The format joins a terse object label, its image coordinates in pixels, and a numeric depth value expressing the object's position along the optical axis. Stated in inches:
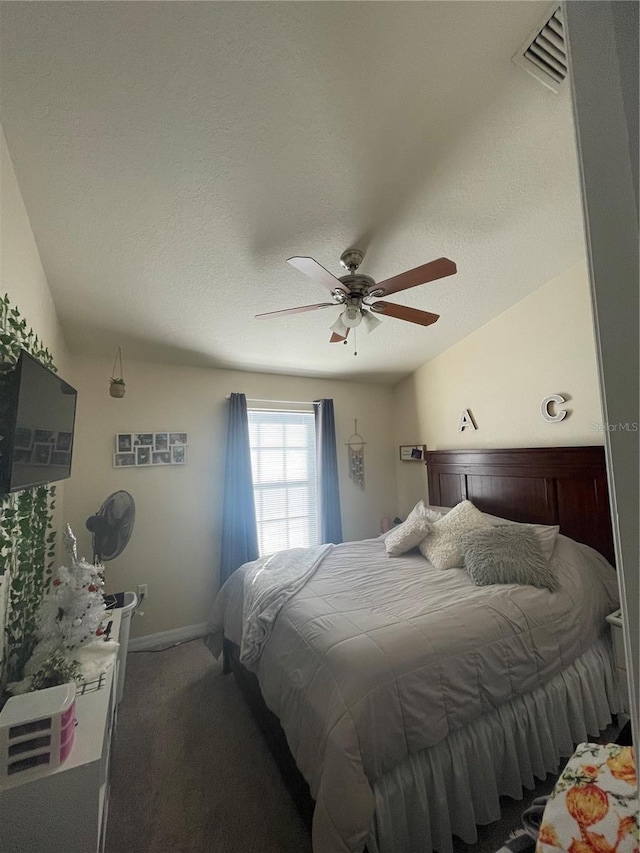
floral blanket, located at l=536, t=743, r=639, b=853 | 27.0
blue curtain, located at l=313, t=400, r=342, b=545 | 142.7
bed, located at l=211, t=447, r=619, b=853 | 47.5
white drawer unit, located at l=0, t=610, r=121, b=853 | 37.9
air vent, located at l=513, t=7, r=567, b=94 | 44.1
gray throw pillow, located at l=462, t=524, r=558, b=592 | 77.1
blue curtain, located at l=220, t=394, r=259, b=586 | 120.8
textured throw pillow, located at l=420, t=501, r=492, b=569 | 93.2
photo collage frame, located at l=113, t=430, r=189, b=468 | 111.9
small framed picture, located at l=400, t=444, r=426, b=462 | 150.4
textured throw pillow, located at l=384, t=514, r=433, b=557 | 104.3
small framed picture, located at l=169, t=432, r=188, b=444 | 119.7
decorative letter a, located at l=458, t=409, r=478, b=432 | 129.0
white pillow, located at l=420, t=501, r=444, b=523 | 112.8
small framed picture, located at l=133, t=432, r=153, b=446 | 114.2
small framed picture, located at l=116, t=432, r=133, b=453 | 111.3
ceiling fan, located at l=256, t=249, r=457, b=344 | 61.8
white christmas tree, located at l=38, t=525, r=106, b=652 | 55.7
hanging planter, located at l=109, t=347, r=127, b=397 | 102.6
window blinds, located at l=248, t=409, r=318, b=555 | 137.6
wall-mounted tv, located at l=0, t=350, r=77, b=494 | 44.2
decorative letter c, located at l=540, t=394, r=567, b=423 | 100.4
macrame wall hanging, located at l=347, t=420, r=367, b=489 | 155.4
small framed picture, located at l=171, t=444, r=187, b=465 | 119.4
